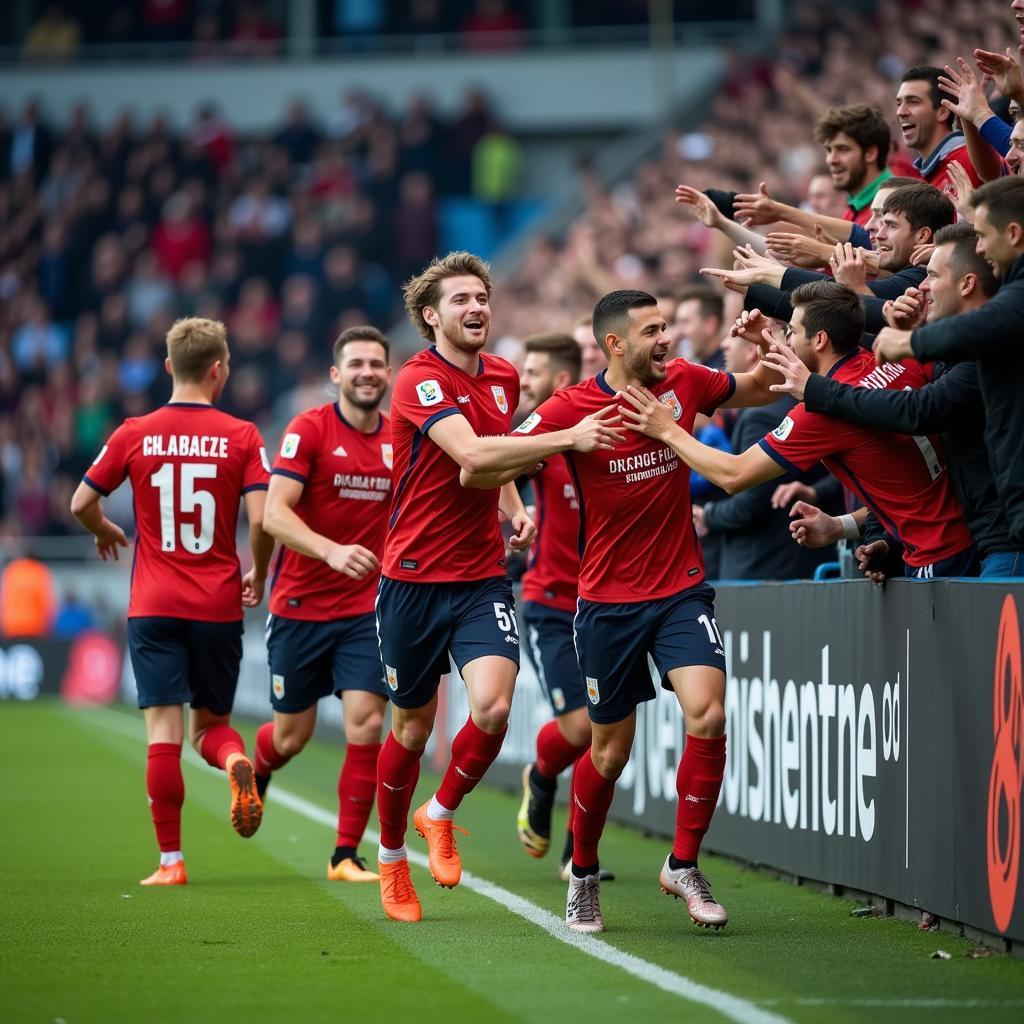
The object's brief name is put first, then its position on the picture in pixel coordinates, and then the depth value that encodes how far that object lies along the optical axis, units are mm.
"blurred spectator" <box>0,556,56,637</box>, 52062
